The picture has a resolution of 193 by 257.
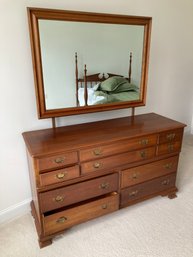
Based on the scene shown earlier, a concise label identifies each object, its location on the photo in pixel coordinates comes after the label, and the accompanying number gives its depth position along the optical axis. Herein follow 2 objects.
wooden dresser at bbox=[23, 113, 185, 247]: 1.44
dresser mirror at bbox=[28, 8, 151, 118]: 1.50
